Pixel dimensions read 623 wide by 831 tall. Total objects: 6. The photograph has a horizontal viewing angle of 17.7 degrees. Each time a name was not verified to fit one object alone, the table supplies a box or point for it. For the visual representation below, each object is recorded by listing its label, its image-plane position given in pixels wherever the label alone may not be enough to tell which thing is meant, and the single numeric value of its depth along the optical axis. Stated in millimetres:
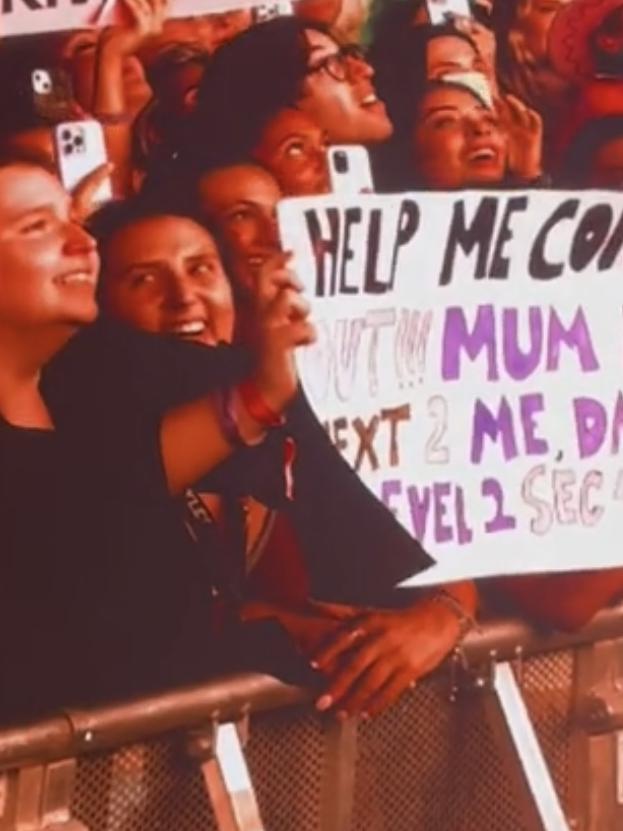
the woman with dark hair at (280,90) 2057
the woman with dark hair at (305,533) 2006
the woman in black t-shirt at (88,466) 1920
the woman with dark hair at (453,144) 2197
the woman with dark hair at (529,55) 2303
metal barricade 1968
